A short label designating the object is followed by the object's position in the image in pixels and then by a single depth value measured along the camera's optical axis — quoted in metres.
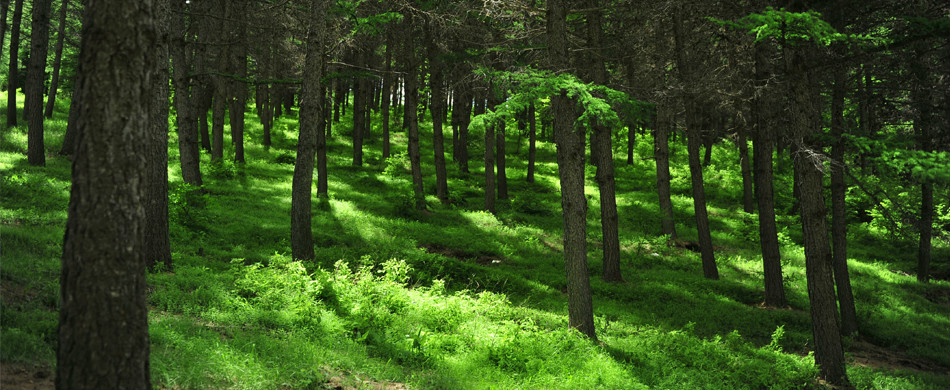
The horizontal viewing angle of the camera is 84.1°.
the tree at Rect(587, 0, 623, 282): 13.64
